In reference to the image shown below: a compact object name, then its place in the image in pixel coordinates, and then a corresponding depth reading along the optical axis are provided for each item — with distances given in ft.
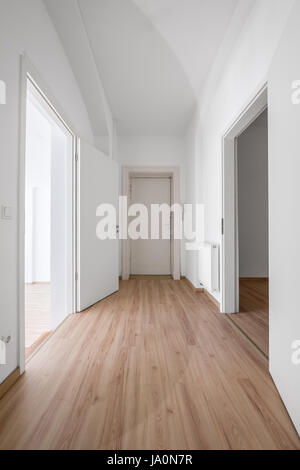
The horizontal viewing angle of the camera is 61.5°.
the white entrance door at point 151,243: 16.34
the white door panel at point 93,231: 9.20
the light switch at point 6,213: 4.49
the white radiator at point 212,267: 9.36
